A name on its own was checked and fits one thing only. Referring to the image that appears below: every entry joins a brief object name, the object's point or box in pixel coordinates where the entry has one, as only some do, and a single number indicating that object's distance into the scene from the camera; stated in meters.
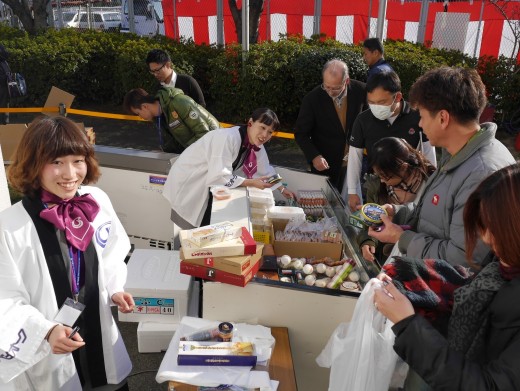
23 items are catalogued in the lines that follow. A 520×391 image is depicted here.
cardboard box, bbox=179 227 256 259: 2.37
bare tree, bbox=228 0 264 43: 10.47
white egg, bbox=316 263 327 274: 2.81
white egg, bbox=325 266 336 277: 2.79
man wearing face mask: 3.46
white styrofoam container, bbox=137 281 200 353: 2.89
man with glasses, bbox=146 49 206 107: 4.94
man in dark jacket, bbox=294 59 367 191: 4.45
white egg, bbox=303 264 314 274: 2.81
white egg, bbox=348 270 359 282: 2.66
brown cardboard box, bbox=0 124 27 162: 5.03
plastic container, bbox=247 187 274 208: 3.28
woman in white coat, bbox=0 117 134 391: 1.95
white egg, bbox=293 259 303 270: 2.85
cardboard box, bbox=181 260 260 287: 2.36
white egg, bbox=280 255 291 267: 2.85
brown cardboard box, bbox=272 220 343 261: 3.02
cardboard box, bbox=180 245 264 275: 2.34
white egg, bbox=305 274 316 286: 2.68
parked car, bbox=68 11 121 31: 18.75
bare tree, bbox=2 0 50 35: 11.61
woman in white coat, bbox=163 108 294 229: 3.47
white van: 16.12
